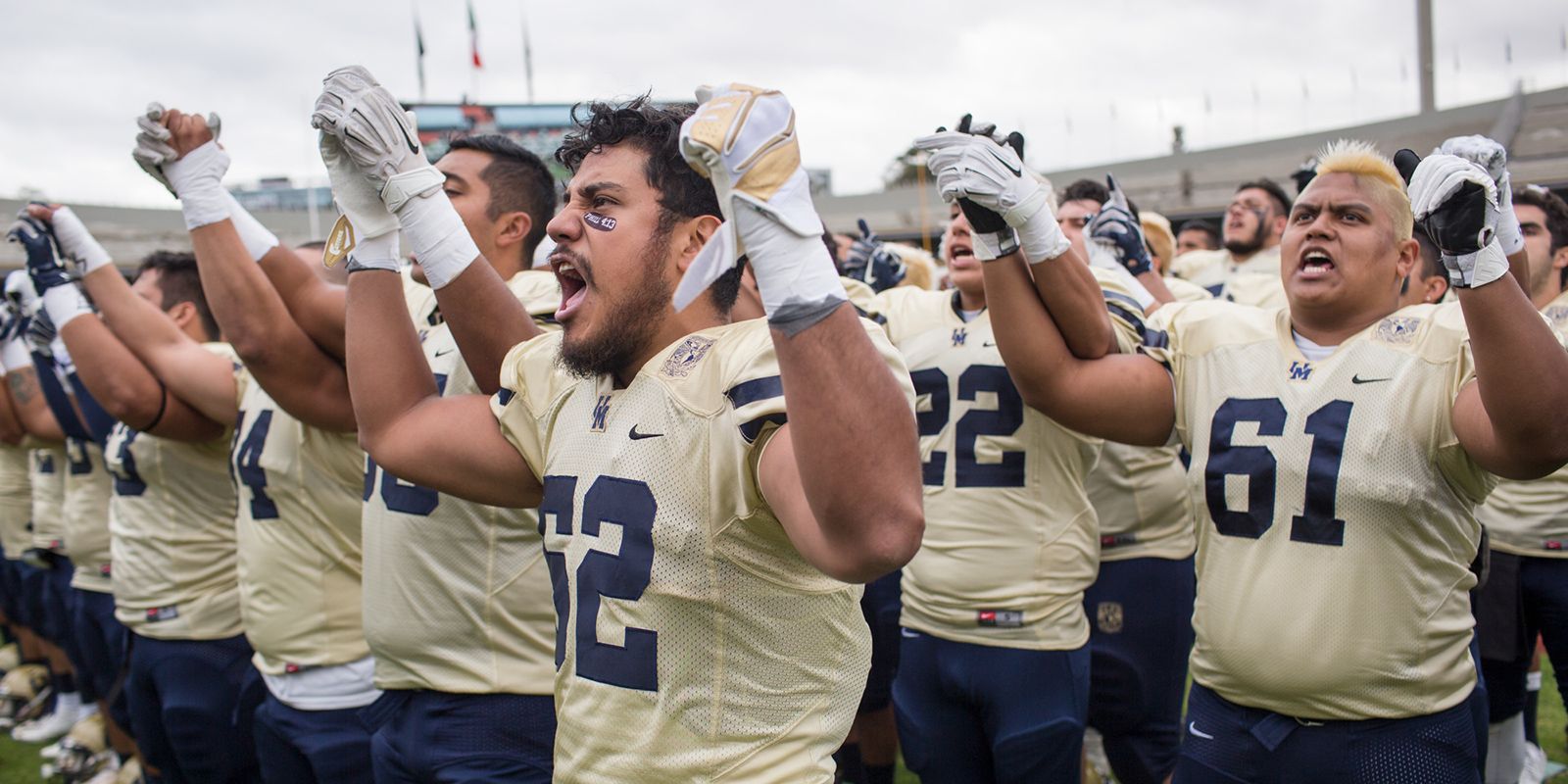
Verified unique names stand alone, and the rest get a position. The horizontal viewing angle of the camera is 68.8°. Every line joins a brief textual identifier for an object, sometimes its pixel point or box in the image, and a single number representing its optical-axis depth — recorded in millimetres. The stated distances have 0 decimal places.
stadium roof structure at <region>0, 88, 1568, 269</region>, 19484
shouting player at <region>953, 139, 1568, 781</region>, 2480
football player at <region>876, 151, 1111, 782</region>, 3314
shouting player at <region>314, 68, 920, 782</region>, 1456
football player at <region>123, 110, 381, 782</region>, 2928
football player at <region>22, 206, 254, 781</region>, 3691
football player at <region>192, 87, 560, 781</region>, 2646
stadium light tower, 17911
